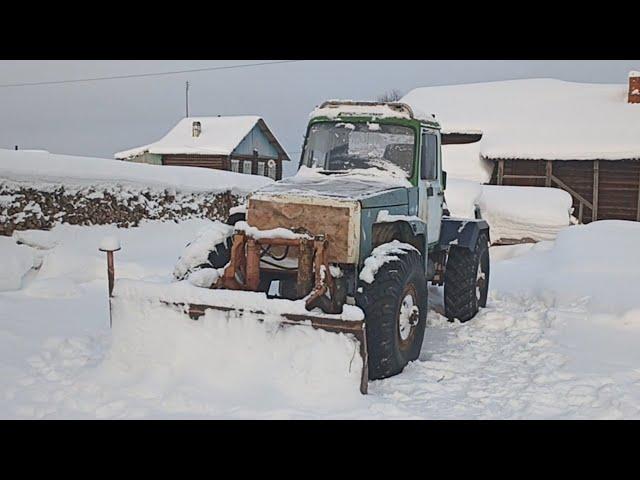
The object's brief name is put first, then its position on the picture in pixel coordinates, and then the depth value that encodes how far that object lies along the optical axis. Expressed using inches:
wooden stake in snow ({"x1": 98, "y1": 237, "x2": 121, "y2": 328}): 212.1
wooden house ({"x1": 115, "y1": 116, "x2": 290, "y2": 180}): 1214.9
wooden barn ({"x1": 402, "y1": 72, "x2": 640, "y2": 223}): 764.0
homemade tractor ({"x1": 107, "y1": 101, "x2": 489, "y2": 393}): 201.5
